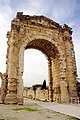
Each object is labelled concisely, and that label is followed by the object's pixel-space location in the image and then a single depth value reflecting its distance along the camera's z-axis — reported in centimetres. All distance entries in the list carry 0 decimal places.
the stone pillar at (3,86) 1346
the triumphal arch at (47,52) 1318
